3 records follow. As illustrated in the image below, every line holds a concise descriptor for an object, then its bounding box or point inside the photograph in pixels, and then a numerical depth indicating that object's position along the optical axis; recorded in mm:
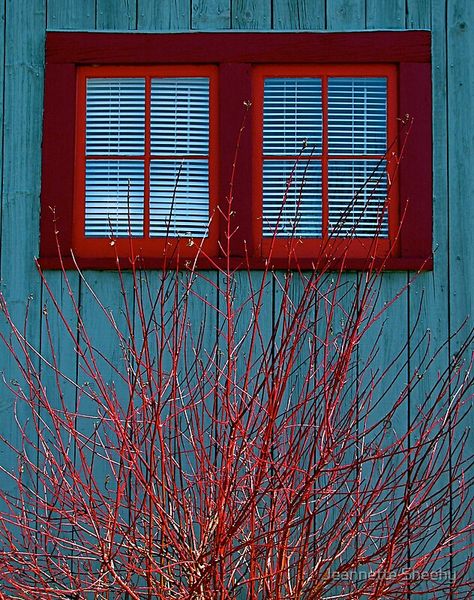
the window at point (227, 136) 5254
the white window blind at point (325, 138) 5348
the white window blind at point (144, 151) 5352
